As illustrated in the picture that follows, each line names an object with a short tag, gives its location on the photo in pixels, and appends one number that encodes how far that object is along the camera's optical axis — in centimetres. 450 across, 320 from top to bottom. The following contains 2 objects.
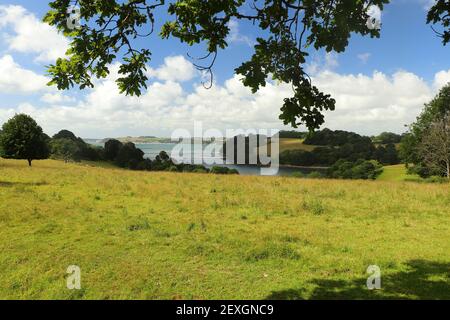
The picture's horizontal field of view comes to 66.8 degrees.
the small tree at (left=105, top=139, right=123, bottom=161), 10119
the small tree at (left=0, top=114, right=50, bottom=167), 4719
